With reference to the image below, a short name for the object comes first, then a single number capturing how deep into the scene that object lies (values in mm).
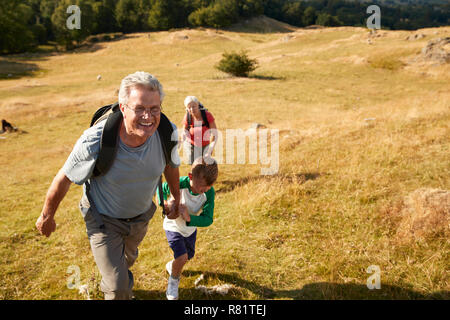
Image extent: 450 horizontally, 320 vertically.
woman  6383
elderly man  2818
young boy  3432
